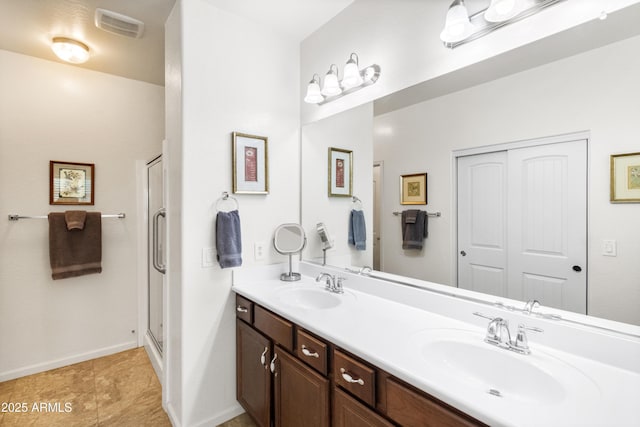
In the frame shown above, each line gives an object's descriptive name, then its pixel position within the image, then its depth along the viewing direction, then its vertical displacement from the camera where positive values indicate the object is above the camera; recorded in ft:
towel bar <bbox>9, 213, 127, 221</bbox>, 7.79 -0.16
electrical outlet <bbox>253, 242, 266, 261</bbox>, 6.82 -0.89
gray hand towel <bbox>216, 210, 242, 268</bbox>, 6.02 -0.60
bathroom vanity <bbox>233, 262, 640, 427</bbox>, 2.55 -1.56
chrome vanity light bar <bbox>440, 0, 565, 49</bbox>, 3.61 +2.41
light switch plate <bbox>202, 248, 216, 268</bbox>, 6.10 -0.93
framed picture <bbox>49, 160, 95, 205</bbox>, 8.36 +0.78
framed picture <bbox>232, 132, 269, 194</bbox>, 6.45 +1.01
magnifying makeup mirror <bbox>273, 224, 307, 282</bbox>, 6.98 -0.68
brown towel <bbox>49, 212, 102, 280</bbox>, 8.14 -0.99
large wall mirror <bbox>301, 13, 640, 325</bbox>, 3.16 +0.85
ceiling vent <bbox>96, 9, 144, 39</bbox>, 6.22 +3.96
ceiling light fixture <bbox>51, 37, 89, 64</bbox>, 7.23 +3.89
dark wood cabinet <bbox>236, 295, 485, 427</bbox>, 2.98 -2.23
